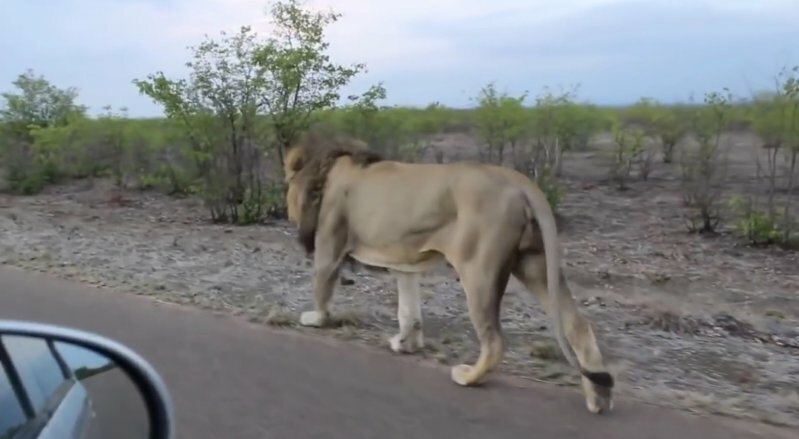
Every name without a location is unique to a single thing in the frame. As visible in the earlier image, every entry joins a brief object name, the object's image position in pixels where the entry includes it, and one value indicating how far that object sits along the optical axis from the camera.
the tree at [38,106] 20.51
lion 5.89
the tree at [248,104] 14.18
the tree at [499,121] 15.48
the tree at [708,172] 13.57
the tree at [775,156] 12.45
